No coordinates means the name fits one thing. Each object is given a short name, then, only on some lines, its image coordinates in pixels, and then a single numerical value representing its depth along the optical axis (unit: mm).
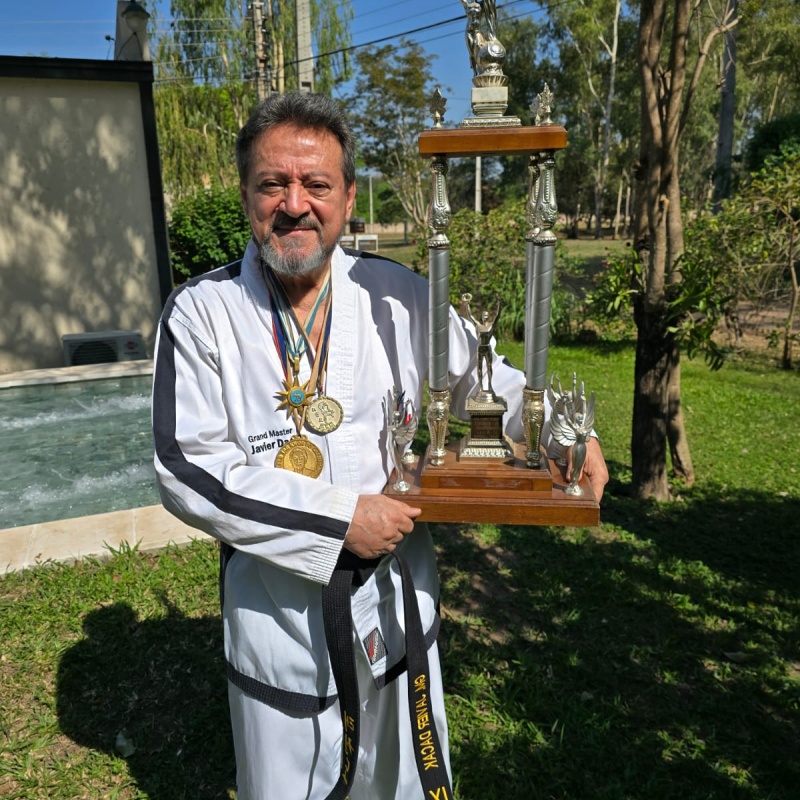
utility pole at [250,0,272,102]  13570
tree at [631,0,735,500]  4295
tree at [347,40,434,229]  22078
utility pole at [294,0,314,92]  12031
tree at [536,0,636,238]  32375
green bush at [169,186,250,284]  13391
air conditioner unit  9750
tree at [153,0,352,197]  20203
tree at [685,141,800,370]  6906
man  1711
